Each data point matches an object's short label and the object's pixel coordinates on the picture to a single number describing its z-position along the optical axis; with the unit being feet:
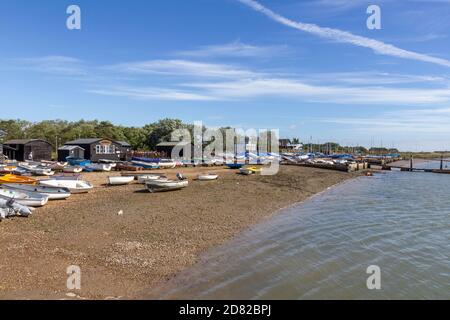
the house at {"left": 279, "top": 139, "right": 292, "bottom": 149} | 472.07
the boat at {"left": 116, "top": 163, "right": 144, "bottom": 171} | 154.81
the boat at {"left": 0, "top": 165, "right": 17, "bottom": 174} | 122.48
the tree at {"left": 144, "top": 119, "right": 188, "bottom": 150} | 267.70
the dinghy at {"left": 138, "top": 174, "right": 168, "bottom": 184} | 107.34
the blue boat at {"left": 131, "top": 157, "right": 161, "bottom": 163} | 181.73
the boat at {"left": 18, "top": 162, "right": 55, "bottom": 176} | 127.34
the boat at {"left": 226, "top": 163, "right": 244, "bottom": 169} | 181.57
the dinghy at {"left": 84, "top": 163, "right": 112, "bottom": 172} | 147.13
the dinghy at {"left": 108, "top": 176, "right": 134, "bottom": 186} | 106.42
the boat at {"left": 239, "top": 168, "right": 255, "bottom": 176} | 153.28
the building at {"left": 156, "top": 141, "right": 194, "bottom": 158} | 228.63
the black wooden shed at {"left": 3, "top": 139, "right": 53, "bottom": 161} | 183.62
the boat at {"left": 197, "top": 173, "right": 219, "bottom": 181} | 127.24
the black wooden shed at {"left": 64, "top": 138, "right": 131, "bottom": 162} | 182.91
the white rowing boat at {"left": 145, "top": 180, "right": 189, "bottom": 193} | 96.55
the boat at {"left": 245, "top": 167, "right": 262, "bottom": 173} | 160.39
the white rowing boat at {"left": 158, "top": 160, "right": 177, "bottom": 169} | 172.55
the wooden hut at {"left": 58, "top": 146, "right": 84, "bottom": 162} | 179.32
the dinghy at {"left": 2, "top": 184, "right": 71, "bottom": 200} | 77.70
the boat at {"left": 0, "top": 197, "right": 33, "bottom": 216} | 61.87
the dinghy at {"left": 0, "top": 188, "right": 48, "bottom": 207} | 69.36
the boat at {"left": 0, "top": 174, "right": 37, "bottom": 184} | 91.40
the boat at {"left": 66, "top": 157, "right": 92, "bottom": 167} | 158.38
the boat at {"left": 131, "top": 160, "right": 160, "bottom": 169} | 166.09
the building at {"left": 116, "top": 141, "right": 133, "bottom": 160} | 200.01
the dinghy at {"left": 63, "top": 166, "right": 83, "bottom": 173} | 138.92
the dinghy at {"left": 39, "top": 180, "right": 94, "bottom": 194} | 89.35
